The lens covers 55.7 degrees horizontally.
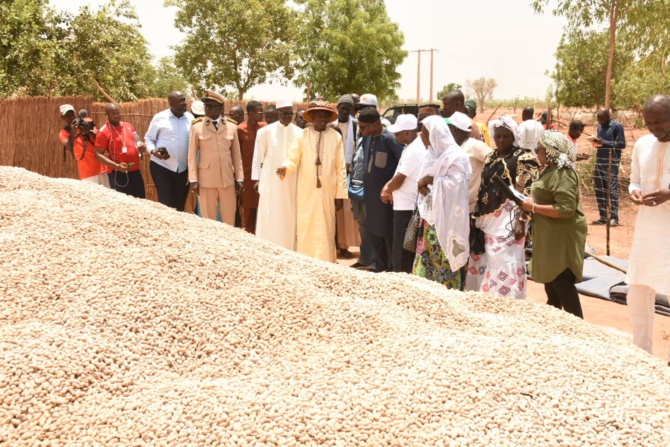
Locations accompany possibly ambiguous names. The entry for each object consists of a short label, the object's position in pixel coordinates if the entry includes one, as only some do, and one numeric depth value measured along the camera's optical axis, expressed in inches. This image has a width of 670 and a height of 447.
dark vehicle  618.0
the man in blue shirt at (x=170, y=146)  267.0
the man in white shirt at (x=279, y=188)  260.1
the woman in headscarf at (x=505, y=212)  174.4
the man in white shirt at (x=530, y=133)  193.0
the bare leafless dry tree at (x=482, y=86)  2206.0
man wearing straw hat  241.6
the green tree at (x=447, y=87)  1550.3
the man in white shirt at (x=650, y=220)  146.3
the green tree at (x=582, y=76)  1018.7
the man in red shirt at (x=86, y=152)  273.4
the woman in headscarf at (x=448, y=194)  180.5
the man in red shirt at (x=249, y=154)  293.4
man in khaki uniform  261.0
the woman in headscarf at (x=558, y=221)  158.6
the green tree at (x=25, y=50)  594.2
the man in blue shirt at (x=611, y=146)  367.9
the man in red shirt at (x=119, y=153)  267.3
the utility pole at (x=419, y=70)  1263.5
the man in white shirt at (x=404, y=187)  205.9
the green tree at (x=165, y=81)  1642.0
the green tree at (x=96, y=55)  665.6
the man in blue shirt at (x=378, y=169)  232.1
